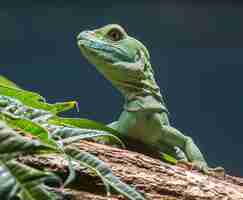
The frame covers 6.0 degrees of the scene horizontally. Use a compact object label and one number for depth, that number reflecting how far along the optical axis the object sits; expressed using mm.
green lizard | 1297
